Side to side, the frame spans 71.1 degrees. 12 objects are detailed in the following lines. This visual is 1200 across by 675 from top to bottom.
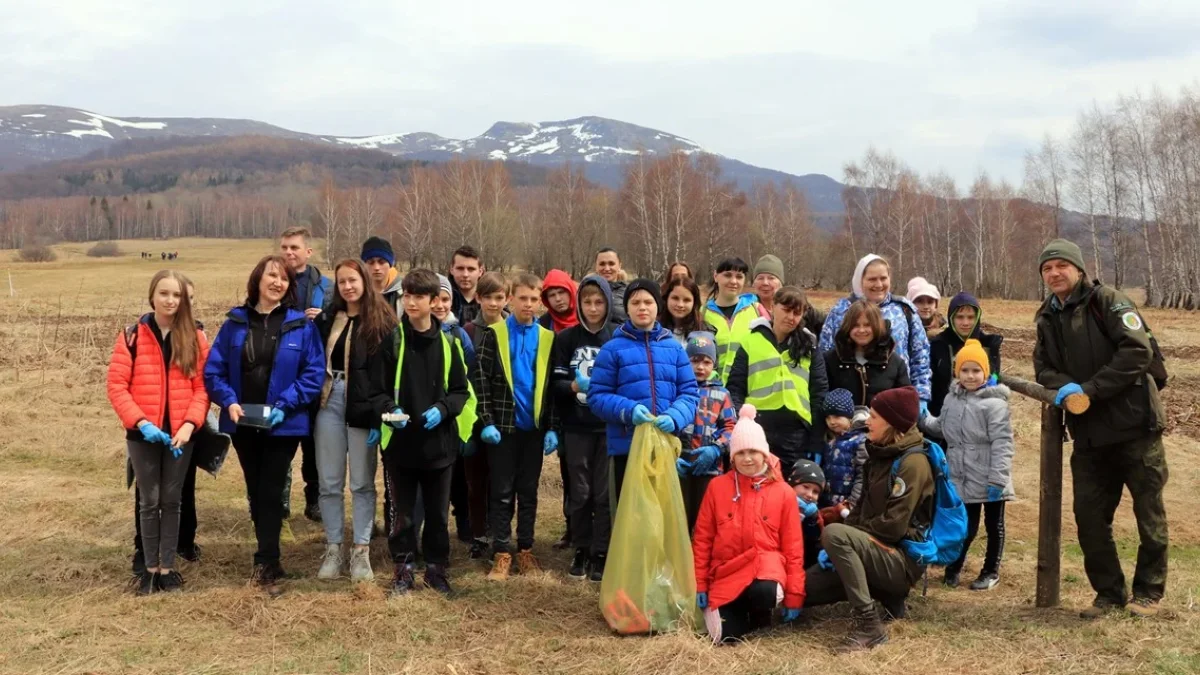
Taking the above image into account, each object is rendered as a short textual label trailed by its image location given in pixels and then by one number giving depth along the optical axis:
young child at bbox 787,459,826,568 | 4.78
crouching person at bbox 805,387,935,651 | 4.36
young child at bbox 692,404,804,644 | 4.38
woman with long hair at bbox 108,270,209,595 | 5.09
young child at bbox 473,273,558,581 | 5.52
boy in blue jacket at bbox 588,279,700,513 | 4.99
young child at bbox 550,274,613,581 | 5.47
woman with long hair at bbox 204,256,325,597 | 5.09
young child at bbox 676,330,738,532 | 5.10
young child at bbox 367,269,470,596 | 5.08
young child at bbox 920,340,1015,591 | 5.39
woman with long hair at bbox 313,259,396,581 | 5.17
